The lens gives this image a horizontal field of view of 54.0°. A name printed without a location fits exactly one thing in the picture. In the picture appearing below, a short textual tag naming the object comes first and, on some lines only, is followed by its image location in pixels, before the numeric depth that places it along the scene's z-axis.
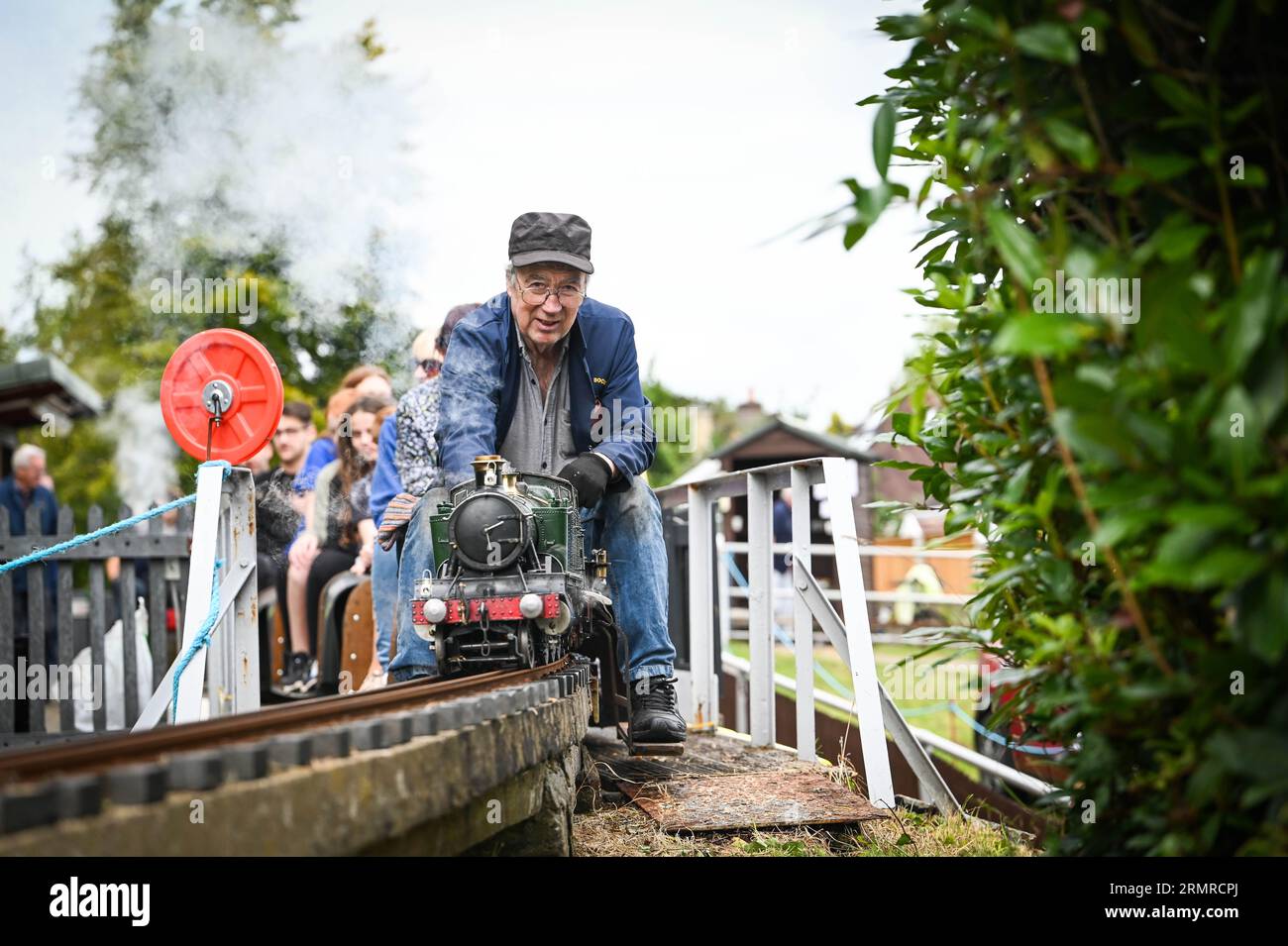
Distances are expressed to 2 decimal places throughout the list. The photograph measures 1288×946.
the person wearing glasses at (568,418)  4.82
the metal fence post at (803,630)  5.12
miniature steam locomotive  4.06
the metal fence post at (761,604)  5.82
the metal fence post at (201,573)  4.57
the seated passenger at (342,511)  8.00
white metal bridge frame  4.37
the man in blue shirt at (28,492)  10.13
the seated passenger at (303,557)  8.26
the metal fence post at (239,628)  5.13
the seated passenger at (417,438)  6.18
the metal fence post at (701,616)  6.79
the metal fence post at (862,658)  4.28
